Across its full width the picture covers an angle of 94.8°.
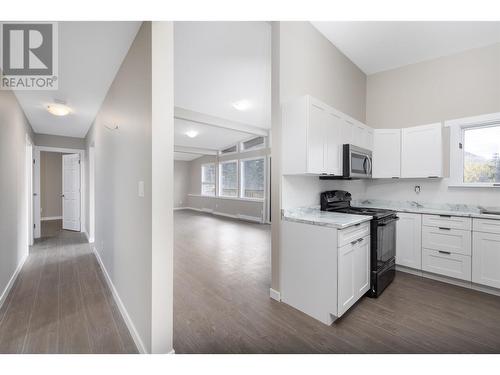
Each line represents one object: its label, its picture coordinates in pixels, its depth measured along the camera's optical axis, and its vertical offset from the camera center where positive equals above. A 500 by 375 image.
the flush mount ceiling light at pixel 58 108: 3.34 +1.15
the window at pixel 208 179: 9.75 +0.32
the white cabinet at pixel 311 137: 2.22 +0.50
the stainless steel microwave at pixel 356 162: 2.66 +0.31
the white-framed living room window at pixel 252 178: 7.45 +0.29
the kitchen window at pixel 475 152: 2.92 +0.46
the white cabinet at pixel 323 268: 1.93 -0.75
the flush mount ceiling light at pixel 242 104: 4.75 +1.73
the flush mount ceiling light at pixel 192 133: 6.75 +1.58
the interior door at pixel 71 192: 5.60 -0.14
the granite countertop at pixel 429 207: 2.69 -0.29
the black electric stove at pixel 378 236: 2.41 -0.55
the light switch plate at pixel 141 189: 1.61 -0.02
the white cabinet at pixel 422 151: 3.11 +0.49
